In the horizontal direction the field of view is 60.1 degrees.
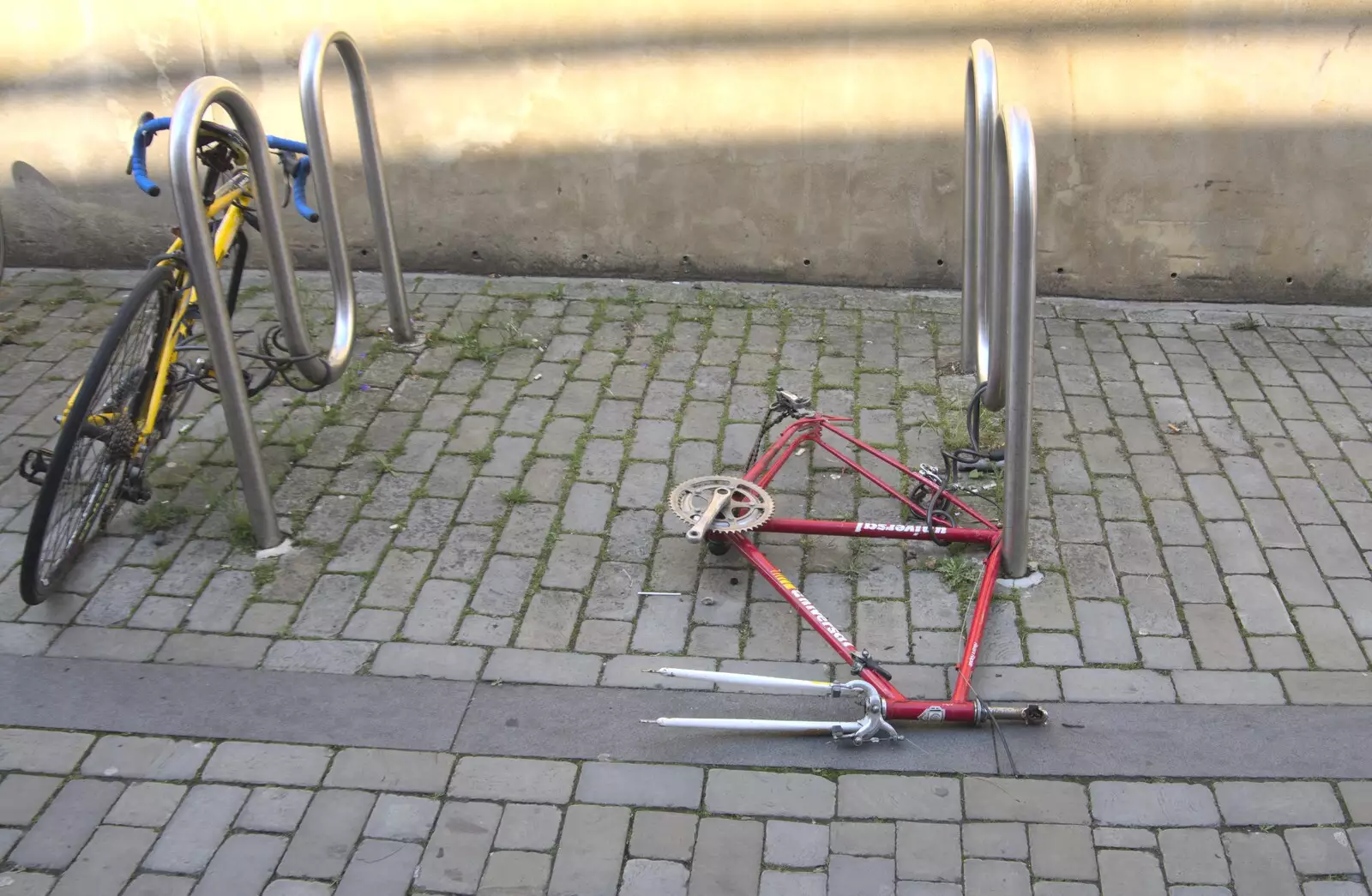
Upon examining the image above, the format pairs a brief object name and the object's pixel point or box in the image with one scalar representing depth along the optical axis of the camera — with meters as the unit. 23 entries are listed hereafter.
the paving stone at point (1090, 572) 3.92
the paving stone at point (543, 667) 3.59
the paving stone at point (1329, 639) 3.61
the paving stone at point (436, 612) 3.77
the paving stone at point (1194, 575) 3.88
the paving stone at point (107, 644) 3.70
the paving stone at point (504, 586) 3.89
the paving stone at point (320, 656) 3.64
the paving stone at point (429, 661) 3.62
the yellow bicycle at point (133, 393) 3.84
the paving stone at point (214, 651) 3.67
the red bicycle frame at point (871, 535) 3.33
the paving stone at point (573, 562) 4.00
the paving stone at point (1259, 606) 3.75
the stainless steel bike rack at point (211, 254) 3.64
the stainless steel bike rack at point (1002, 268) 3.51
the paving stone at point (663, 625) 3.72
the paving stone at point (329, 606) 3.80
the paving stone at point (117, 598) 3.85
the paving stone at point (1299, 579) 3.87
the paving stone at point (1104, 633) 3.65
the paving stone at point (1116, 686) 3.48
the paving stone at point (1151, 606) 3.76
